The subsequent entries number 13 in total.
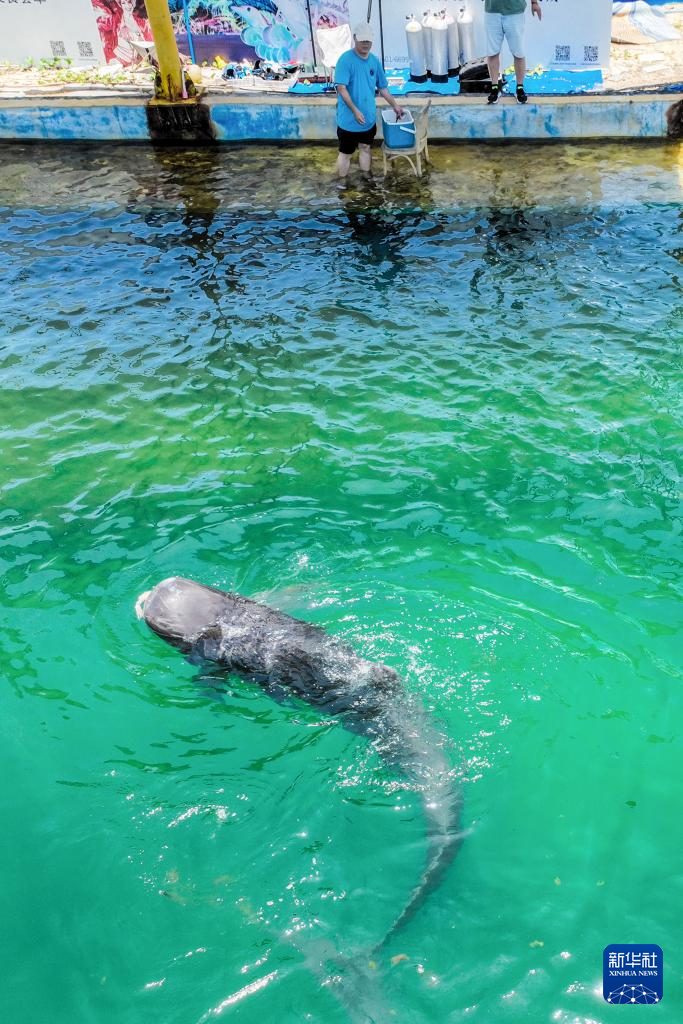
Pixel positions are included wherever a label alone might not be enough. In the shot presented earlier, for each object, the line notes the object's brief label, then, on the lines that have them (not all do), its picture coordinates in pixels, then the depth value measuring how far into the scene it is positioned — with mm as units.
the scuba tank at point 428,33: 16344
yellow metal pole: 15656
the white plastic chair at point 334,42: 17219
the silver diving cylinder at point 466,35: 16641
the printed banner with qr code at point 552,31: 16438
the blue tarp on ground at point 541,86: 15766
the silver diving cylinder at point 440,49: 16266
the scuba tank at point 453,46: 16475
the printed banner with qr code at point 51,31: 19156
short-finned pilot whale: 5098
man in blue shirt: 12625
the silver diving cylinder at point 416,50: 16469
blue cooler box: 13930
